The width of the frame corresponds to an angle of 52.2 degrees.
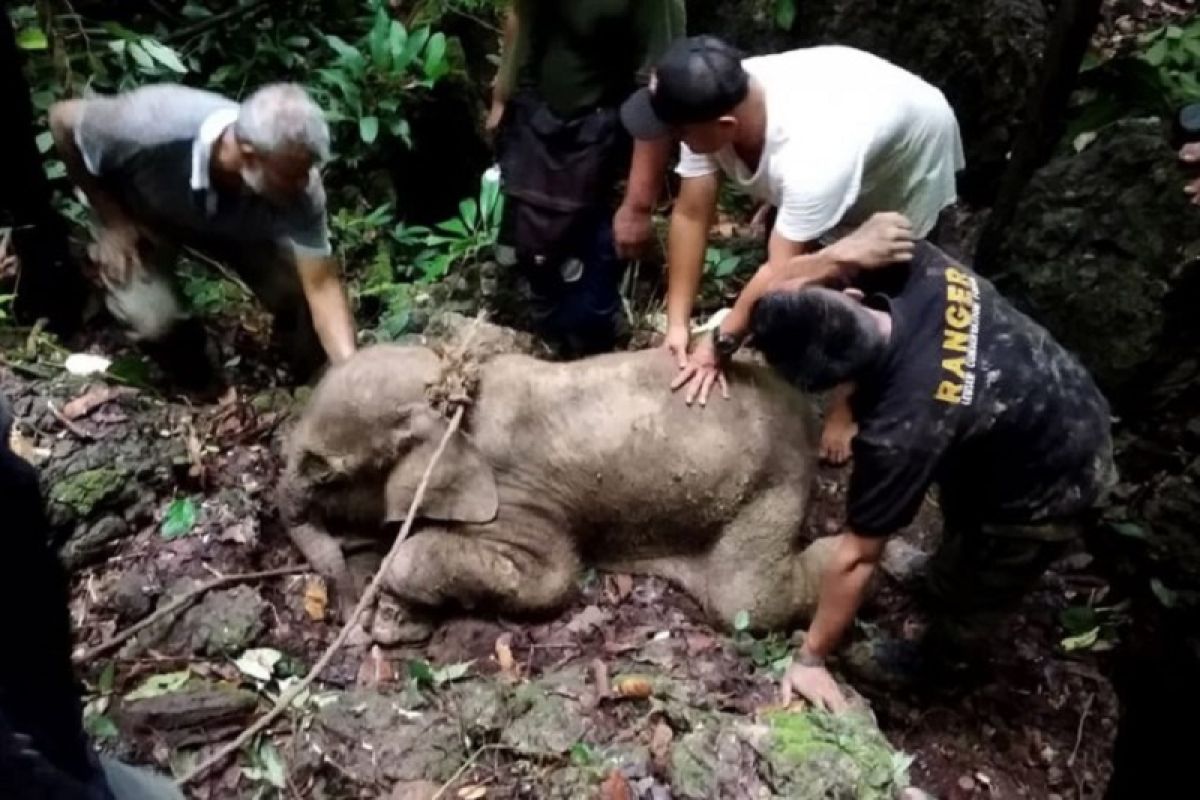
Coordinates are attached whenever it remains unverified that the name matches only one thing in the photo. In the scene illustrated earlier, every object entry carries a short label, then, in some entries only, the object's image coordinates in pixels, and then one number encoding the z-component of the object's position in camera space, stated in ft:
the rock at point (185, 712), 10.98
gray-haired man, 12.21
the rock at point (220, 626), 12.09
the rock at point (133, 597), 12.45
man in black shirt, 10.25
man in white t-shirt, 11.12
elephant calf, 12.57
